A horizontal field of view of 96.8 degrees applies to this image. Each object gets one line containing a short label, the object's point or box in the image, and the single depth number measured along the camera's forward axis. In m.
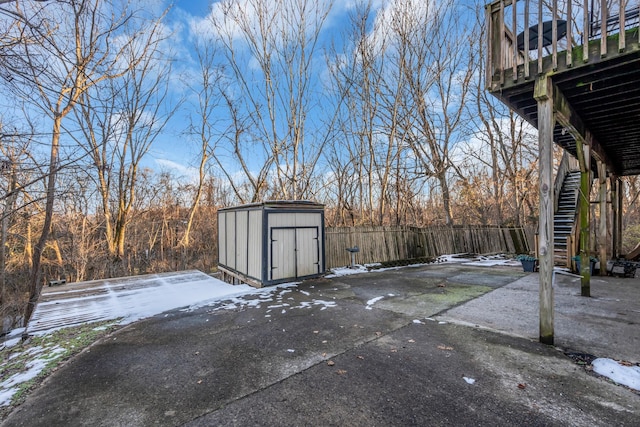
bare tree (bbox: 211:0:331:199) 9.95
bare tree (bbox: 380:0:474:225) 11.41
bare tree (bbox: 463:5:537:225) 12.26
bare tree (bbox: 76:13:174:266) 9.82
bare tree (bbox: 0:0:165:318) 2.67
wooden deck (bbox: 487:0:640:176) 2.81
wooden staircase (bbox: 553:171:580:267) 7.23
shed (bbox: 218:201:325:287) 6.32
